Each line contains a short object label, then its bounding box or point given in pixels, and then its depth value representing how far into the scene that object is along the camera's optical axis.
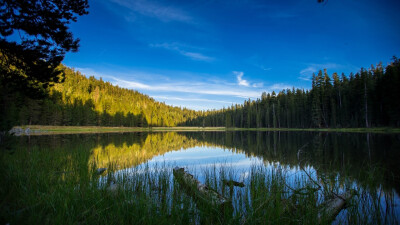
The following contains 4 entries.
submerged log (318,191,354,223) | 3.43
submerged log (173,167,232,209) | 3.55
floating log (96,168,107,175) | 6.83
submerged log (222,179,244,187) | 5.11
